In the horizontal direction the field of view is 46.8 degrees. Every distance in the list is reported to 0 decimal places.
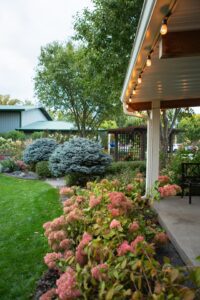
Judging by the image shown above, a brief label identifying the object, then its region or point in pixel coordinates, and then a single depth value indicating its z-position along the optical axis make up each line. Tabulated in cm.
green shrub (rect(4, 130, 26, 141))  1705
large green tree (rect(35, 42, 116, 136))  1540
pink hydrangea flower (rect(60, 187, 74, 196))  367
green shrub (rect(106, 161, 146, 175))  753
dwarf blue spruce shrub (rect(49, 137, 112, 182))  668
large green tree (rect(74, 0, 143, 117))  665
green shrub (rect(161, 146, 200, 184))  550
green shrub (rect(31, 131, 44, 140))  1599
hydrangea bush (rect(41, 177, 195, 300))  158
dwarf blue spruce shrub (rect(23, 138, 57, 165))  975
